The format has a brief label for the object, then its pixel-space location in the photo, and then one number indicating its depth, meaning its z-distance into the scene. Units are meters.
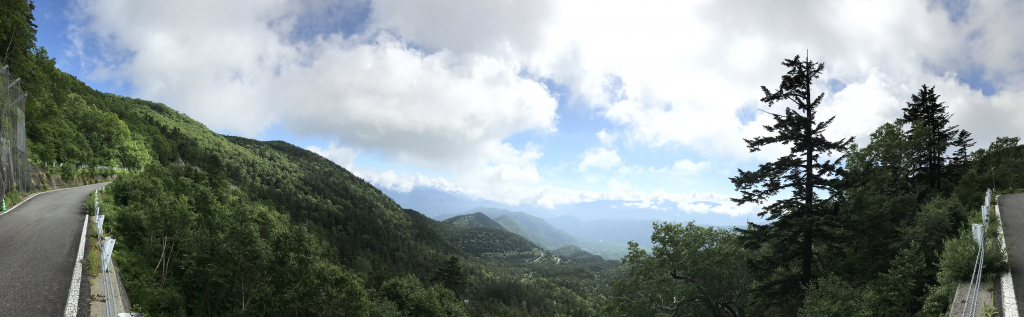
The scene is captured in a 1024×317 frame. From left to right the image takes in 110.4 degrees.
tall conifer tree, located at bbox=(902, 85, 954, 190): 28.38
